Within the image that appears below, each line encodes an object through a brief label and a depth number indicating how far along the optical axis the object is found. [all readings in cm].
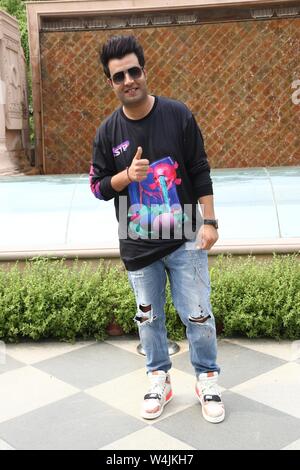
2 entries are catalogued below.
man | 237
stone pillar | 559
